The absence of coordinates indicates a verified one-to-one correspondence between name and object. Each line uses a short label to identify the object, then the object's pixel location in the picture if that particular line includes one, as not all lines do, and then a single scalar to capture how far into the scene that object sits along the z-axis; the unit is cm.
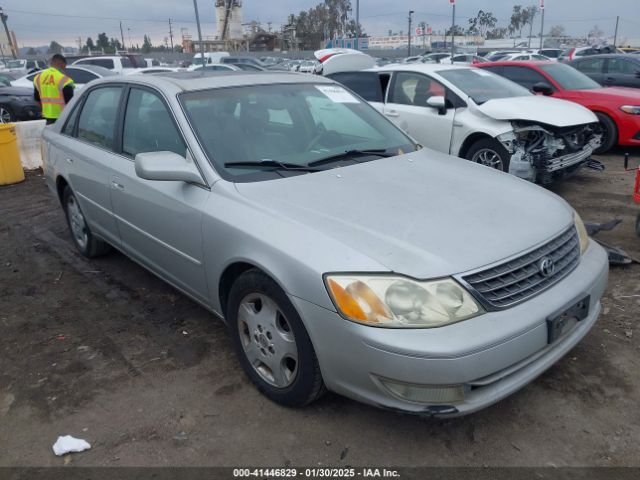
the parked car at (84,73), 1384
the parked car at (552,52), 3101
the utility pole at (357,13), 3524
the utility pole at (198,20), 1630
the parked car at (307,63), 3063
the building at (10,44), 6834
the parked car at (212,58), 2719
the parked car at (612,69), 1152
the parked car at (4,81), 1698
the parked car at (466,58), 2611
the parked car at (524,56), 2401
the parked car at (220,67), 1930
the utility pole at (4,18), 4281
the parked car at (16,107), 1185
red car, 834
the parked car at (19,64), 3869
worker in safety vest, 789
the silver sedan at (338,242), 223
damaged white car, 620
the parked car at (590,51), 2123
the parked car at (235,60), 2748
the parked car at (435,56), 2826
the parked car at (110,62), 1848
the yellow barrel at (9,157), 788
